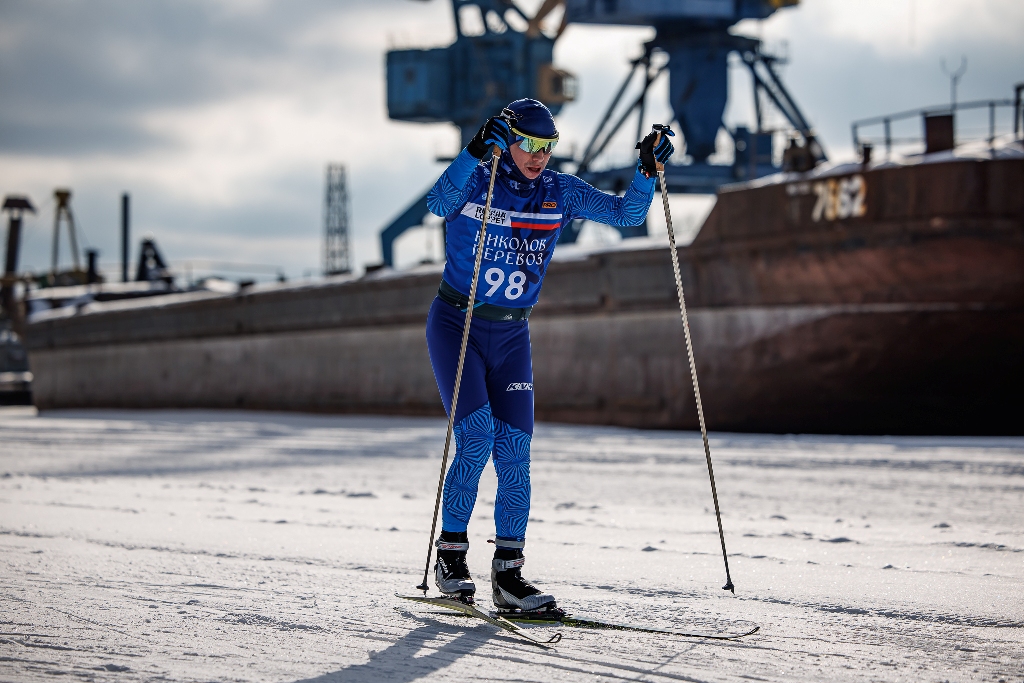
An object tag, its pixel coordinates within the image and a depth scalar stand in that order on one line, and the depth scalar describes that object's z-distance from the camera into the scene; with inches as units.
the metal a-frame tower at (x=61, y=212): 2659.9
